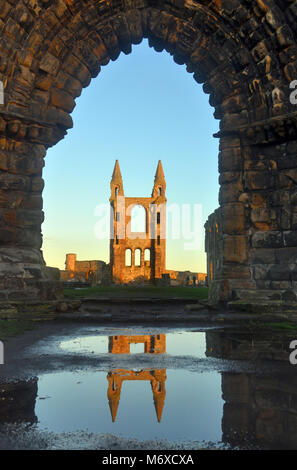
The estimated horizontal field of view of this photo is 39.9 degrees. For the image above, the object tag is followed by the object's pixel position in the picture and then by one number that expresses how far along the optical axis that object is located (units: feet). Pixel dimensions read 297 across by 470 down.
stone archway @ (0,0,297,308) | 23.70
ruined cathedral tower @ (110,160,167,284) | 192.24
